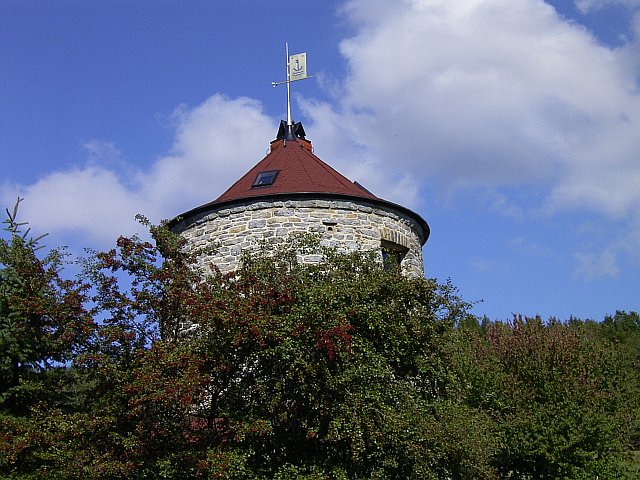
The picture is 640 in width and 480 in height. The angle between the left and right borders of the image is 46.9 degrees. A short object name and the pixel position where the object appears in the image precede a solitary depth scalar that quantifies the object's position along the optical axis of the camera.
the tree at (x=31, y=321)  9.92
